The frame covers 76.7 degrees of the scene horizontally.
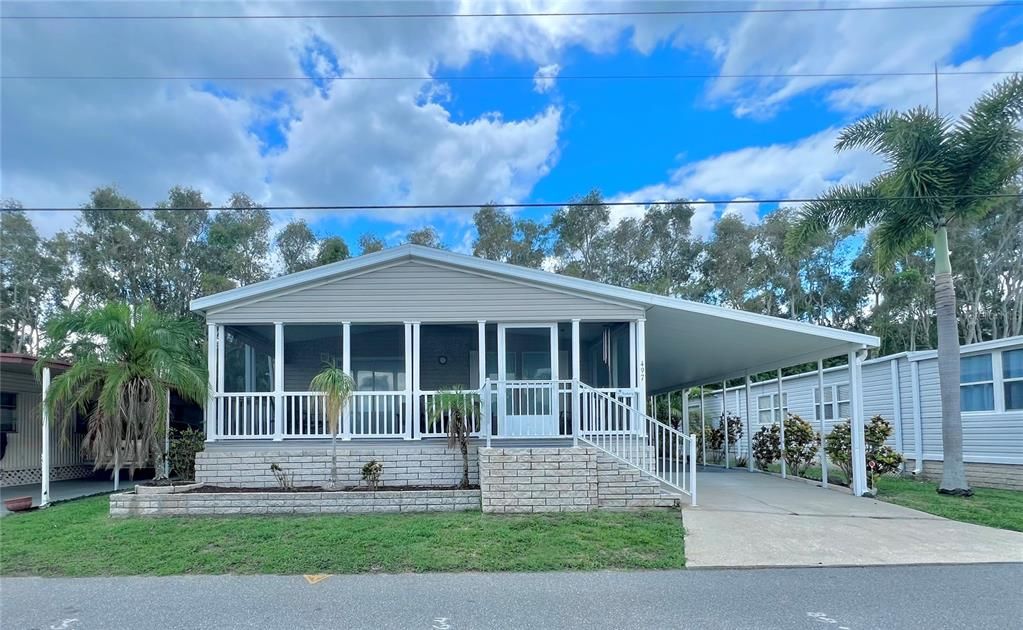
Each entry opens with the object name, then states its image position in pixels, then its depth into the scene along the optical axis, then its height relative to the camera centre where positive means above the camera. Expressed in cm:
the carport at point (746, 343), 1048 +34
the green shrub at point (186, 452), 1057 -125
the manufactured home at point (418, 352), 1006 +22
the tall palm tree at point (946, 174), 1108 +321
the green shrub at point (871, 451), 1155 -166
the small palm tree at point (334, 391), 916 -28
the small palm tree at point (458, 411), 962 -65
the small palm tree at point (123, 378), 959 -2
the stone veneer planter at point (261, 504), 877 -178
